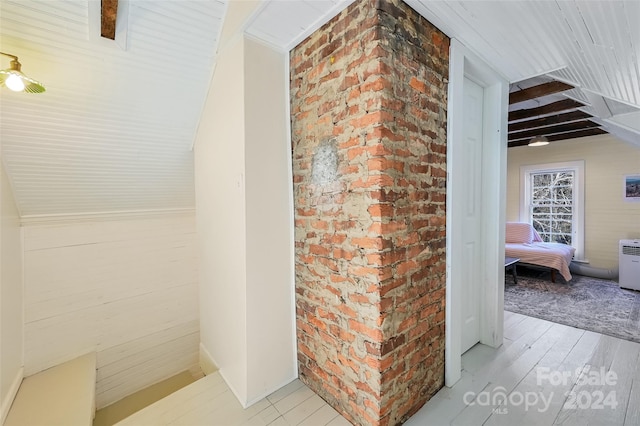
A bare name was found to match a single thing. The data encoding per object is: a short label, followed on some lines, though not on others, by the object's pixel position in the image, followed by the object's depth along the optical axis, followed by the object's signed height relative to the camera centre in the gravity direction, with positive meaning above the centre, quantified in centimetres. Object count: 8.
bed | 442 -82
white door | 225 -10
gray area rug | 288 -132
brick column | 147 +1
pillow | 530 -59
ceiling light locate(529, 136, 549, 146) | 427 +100
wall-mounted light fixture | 132 +67
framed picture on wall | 455 +23
